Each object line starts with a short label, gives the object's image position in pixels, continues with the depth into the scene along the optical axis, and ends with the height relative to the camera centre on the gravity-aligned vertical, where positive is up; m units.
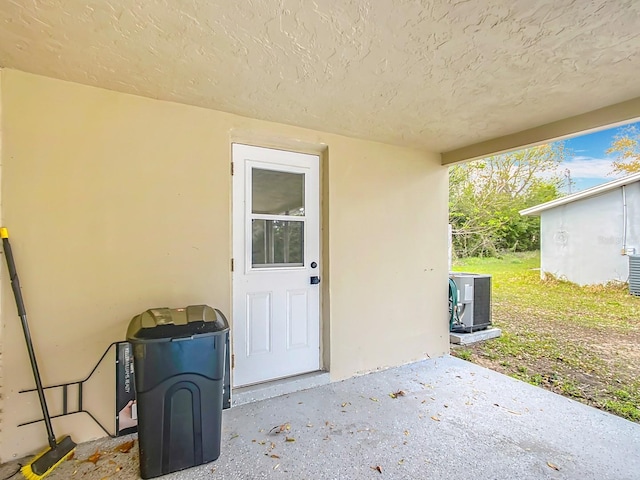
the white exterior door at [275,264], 2.72 -0.19
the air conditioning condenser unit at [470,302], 4.57 -0.88
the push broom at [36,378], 1.81 -0.79
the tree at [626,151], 8.73 +2.61
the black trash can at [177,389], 1.74 -0.83
